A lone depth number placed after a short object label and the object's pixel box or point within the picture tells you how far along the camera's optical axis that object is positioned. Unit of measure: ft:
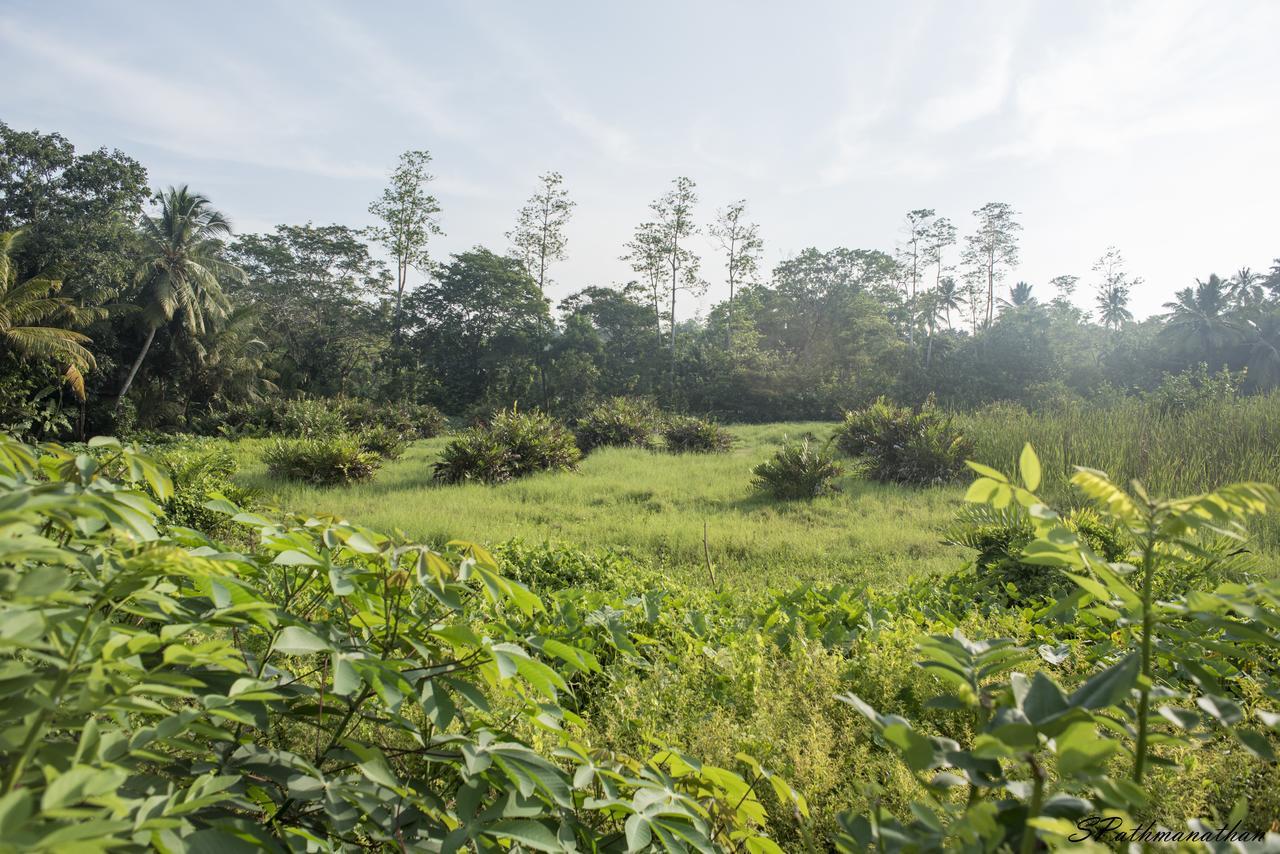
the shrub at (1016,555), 11.74
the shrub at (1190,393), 41.31
